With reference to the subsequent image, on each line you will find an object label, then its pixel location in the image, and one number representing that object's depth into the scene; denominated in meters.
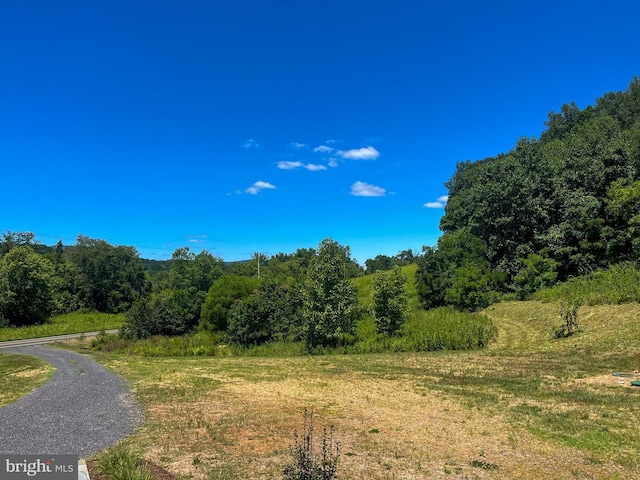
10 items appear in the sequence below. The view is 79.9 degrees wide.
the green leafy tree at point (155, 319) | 40.00
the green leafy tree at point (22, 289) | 52.81
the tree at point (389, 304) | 27.58
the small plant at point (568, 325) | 20.90
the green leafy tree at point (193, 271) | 65.00
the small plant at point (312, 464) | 5.39
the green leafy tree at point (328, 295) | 25.78
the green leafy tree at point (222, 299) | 43.67
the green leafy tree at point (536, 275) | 35.59
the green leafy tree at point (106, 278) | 73.88
